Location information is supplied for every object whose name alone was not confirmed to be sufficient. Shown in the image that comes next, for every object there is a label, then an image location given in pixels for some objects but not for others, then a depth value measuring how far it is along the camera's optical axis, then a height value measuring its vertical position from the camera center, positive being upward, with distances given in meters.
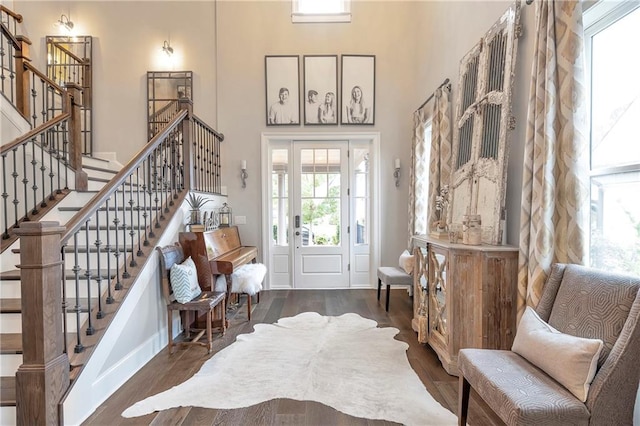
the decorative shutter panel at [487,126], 2.46 +0.70
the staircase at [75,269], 1.69 -0.46
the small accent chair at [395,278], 3.92 -0.90
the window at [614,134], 1.70 +0.42
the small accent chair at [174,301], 2.86 -0.88
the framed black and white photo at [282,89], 5.07 +1.88
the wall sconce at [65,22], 5.03 +2.91
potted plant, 3.61 -0.04
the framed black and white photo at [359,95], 5.11 +1.79
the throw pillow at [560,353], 1.34 -0.68
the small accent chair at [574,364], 1.29 -0.73
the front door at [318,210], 5.15 -0.07
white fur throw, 3.52 -0.86
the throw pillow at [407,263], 3.95 -0.72
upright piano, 3.31 -0.51
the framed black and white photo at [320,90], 5.08 +1.87
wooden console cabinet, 2.25 -0.68
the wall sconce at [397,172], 5.06 +0.55
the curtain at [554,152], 1.85 +0.33
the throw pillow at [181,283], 2.87 -0.70
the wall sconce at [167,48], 5.03 +2.50
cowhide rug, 2.04 -1.30
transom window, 5.05 +3.14
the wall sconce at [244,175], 5.05 +0.49
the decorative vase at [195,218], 3.61 -0.14
